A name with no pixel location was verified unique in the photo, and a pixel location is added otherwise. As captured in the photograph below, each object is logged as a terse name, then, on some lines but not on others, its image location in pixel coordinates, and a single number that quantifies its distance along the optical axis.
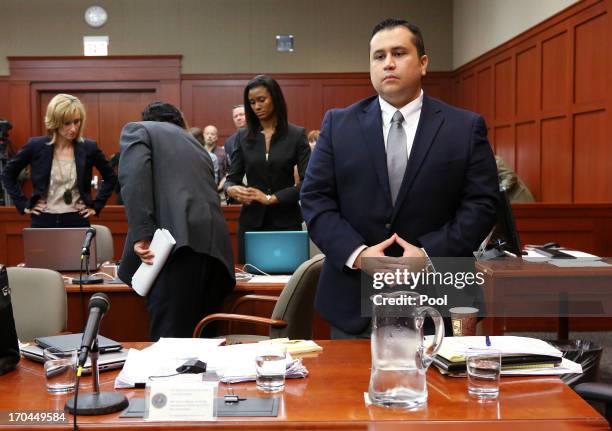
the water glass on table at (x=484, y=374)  1.64
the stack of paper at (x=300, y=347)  2.05
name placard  1.44
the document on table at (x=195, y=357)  1.79
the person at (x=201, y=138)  7.86
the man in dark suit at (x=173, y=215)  3.15
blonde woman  4.56
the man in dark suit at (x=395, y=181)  2.25
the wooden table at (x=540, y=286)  3.10
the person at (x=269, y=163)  4.19
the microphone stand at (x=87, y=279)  3.47
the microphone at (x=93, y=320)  1.49
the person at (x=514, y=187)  7.15
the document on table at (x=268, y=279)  3.54
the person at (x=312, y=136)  7.82
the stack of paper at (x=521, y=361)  1.81
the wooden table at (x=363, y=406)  1.51
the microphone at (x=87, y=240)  3.34
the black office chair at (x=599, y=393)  1.84
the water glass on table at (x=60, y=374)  1.73
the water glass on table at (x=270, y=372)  1.71
